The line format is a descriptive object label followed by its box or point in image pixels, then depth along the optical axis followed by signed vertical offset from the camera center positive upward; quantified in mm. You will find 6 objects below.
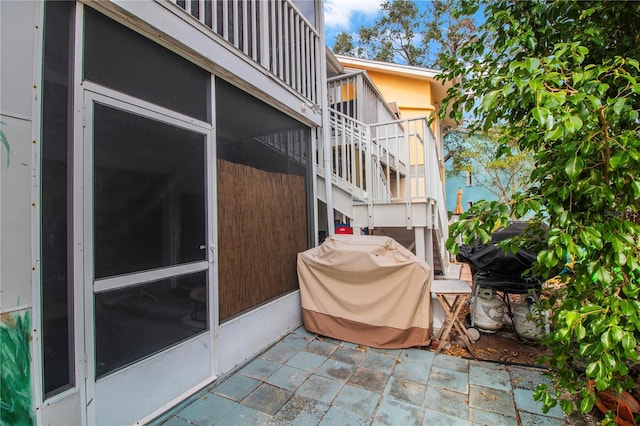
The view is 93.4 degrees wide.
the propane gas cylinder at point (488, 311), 3402 -1059
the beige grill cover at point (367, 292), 3057 -769
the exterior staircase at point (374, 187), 4035 +503
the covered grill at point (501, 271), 3250 -597
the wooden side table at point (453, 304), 3051 -883
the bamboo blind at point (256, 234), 2766 -117
